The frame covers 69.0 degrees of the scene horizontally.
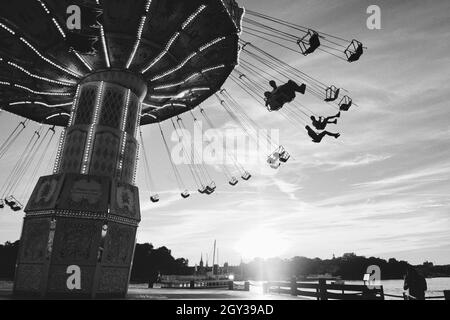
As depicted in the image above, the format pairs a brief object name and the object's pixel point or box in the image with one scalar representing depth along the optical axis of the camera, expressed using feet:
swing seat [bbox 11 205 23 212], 74.56
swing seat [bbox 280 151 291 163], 62.11
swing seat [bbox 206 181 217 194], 77.68
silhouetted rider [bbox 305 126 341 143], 54.49
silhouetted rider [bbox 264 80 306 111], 49.73
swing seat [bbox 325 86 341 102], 52.16
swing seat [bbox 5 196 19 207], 73.52
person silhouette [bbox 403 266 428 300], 39.68
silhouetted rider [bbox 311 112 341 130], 52.75
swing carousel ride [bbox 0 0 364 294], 47.70
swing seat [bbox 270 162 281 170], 62.64
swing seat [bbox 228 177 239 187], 80.44
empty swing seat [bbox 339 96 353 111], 53.62
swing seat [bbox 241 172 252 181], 78.28
